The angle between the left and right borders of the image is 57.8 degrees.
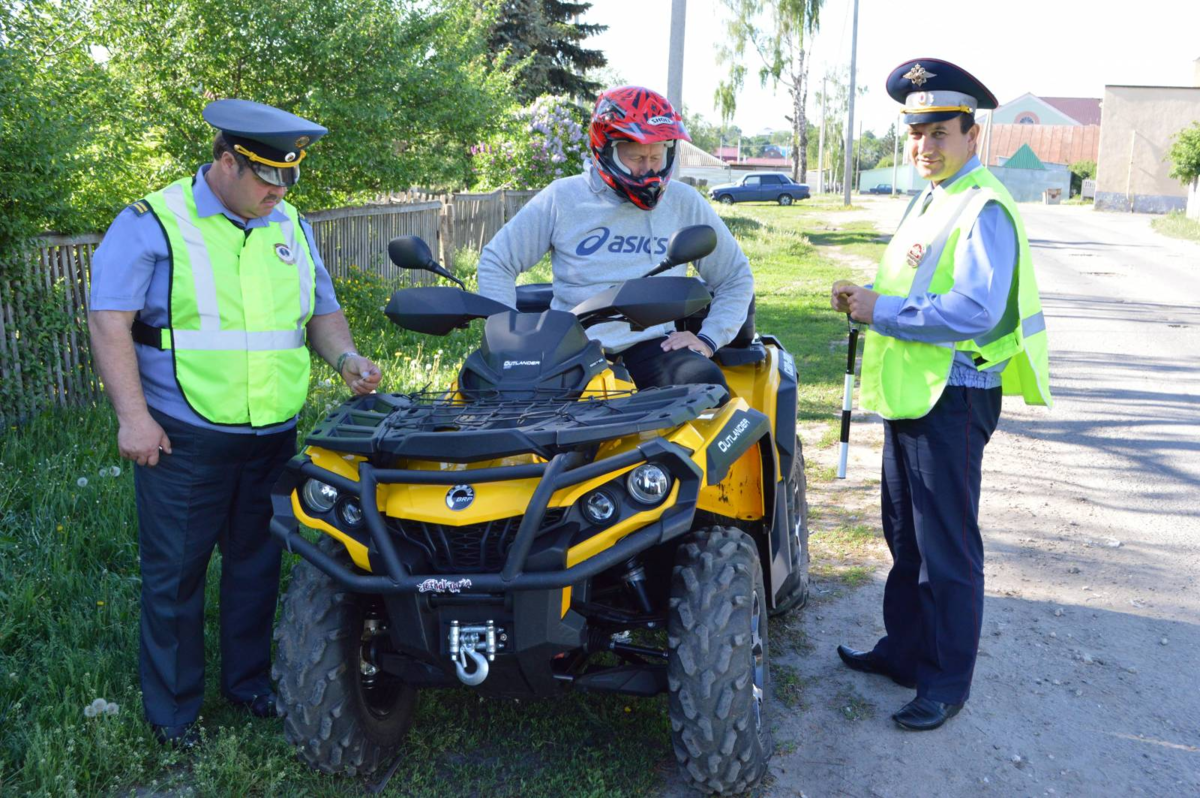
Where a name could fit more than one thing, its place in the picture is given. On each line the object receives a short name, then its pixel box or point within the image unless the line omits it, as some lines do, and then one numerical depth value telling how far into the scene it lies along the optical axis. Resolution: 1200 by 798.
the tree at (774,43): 55.75
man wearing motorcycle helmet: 3.98
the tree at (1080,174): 70.31
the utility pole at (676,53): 11.20
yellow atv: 2.86
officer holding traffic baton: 3.68
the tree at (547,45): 35.62
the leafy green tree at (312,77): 8.31
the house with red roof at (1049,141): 83.69
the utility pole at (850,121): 44.59
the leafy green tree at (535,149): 18.39
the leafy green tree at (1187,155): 37.97
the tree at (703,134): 117.88
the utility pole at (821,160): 73.41
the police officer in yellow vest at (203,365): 3.54
